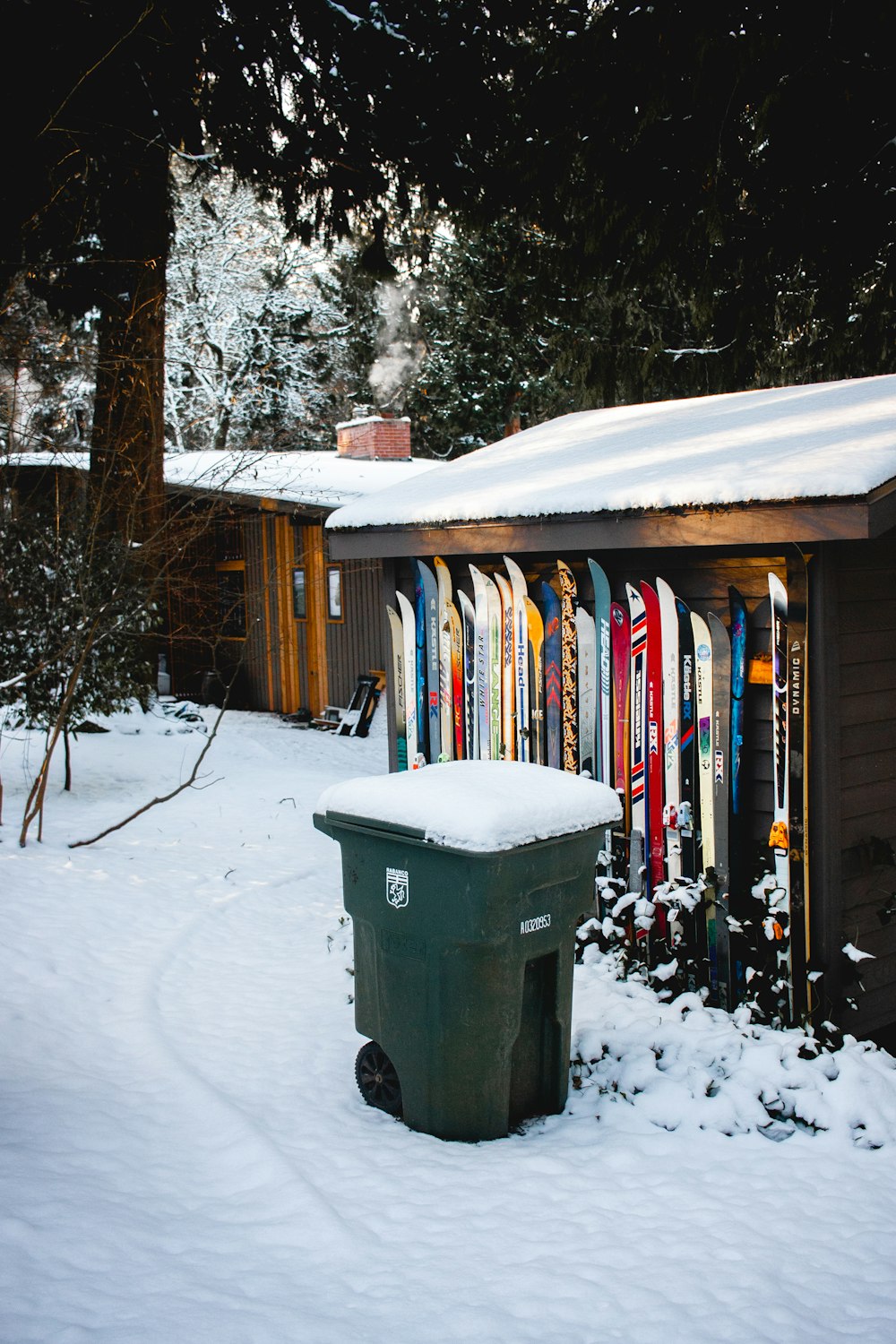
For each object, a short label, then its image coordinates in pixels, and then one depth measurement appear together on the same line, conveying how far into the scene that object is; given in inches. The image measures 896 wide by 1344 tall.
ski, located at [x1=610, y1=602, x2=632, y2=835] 198.2
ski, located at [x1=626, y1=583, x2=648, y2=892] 194.4
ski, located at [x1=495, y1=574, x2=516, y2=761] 221.1
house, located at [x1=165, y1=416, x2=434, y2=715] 570.6
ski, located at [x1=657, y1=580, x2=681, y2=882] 187.8
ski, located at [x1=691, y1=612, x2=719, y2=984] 182.2
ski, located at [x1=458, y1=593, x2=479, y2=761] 231.9
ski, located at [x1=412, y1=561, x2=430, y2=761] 245.1
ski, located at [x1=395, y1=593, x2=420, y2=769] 248.7
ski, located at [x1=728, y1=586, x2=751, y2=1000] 178.2
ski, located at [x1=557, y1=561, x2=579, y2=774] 209.6
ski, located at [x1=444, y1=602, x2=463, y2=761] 235.3
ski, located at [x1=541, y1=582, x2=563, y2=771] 212.4
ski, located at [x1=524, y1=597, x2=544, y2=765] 215.6
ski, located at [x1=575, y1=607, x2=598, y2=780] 206.4
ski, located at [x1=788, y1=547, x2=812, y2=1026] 168.7
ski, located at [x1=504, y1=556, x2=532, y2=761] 217.6
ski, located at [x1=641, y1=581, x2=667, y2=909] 191.5
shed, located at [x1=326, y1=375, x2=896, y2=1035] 158.4
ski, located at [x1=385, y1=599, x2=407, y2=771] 251.6
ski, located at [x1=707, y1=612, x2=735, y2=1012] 179.0
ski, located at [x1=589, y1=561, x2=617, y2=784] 201.0
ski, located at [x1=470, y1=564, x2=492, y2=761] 224.8
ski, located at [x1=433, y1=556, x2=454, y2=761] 237.6
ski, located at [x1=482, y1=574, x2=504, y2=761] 223.5
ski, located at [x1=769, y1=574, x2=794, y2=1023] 171.2
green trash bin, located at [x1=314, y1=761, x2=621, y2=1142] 128.6
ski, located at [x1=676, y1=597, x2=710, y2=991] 185.5
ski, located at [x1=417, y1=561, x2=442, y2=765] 241.3
